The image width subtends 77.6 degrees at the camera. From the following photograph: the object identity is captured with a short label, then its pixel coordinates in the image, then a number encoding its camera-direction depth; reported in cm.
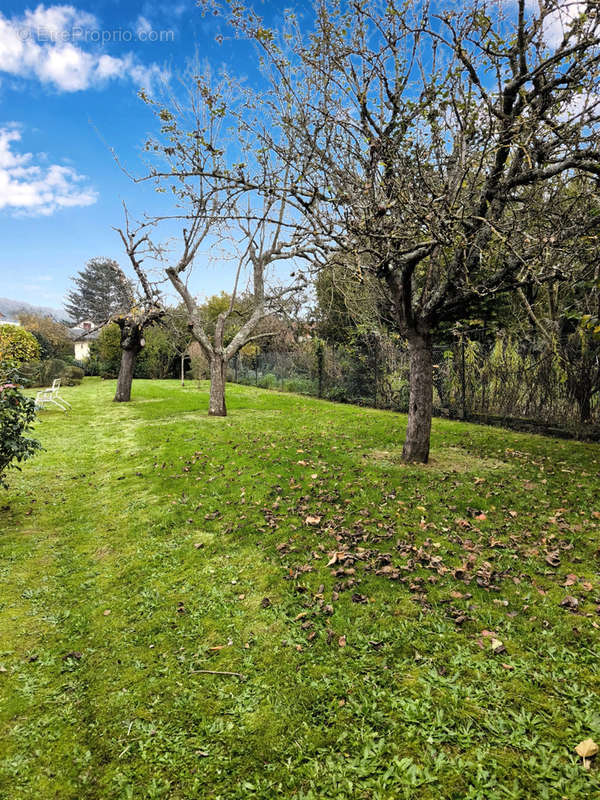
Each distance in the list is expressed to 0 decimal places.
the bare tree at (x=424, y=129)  473
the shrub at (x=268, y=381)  2203
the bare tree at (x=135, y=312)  1359
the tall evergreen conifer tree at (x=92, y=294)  5900
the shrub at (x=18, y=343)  2012
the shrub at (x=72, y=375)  2461
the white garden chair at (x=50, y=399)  1329
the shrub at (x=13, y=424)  516
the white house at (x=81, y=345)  4478
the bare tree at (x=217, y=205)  719
